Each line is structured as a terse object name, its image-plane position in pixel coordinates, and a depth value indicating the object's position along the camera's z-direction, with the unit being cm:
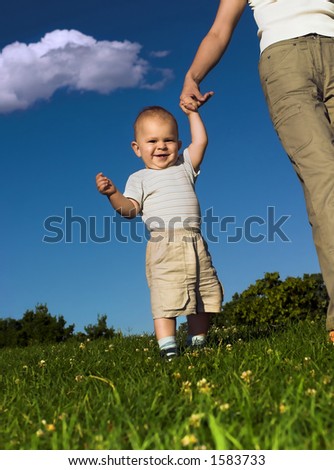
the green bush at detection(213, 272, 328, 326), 1647
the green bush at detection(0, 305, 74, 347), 1980
